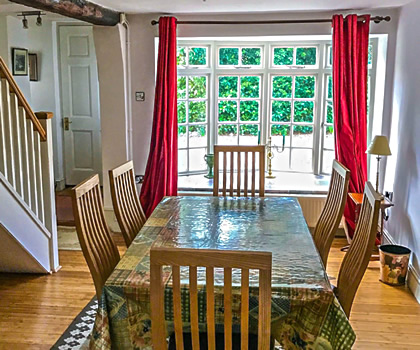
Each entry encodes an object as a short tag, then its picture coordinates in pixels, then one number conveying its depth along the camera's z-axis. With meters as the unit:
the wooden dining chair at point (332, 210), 2.83
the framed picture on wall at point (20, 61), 5.13
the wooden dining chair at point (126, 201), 2.88
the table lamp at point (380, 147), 4.06
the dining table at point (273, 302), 1.95
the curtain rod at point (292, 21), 4.38
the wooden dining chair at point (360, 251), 2.10
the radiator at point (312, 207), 4.82
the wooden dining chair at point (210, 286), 1.55
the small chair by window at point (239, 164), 3.64
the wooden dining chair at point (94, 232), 2.35
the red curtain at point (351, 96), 4.39
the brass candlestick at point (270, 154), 5.27
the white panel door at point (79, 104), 6.11
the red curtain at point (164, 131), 4.61
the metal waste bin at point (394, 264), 3.71
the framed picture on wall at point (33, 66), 5.90
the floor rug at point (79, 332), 2.87
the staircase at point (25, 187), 3.44
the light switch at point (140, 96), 4.91
